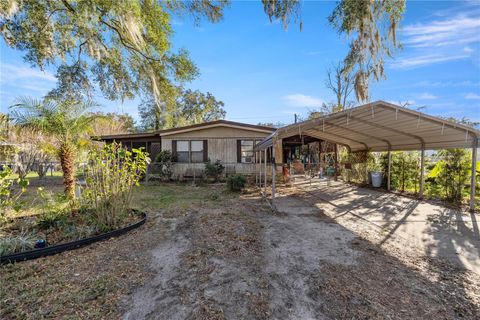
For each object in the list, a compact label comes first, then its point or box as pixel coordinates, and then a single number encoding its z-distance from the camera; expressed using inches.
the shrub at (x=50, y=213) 170.6
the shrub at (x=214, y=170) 454.3
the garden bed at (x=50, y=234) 130.2
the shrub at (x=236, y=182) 360.5
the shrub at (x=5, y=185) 142.1
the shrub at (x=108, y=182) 172.1
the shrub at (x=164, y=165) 473.7
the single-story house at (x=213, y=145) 487.8
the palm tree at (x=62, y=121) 196.9
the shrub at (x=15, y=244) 128.0
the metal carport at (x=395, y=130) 234.5
